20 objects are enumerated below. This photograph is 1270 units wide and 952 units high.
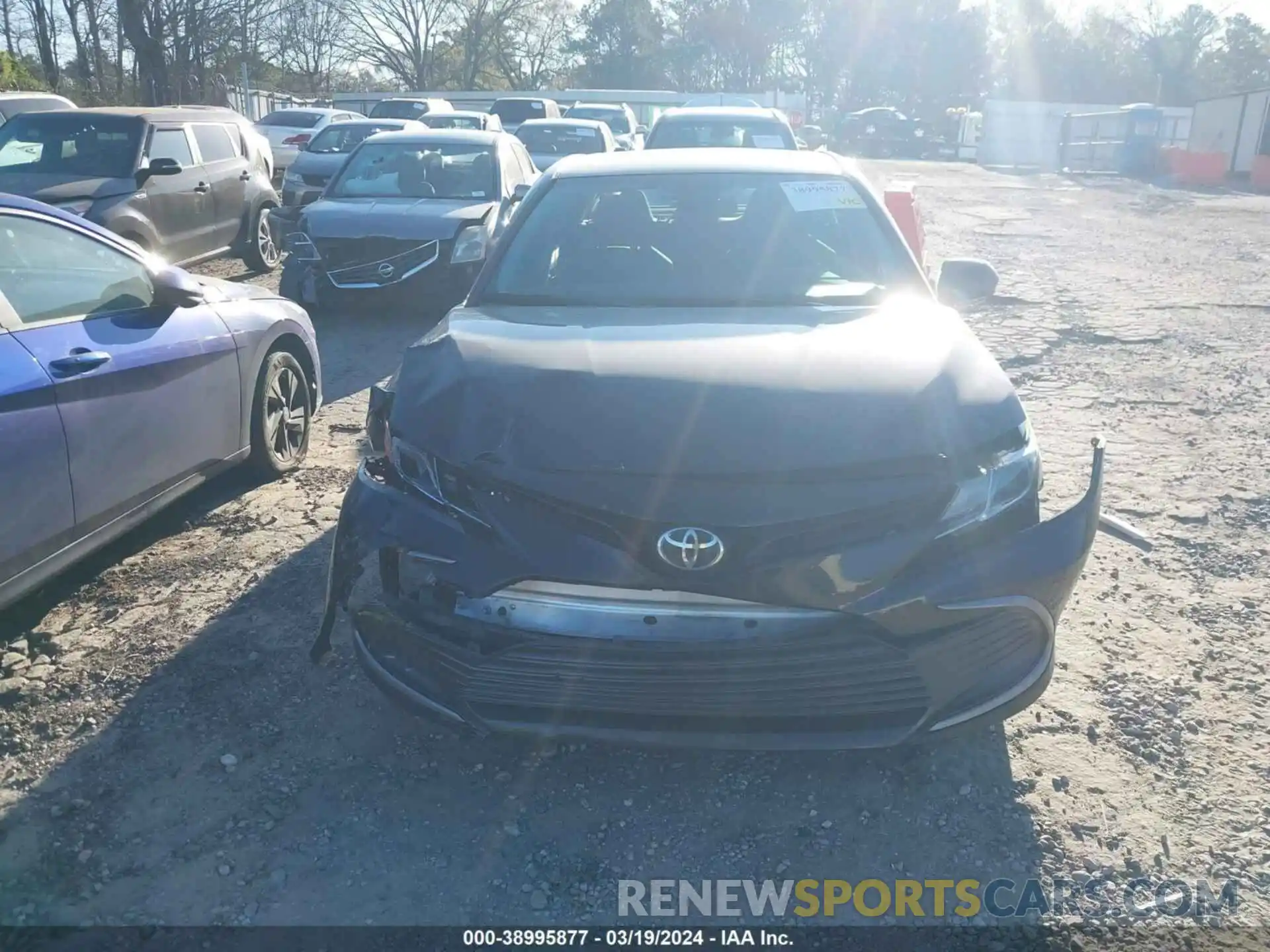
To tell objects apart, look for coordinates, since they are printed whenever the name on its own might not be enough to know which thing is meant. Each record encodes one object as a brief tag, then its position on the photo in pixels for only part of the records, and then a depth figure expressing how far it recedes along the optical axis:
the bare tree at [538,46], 60.66
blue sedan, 3.40
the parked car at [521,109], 23.66
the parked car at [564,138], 15.63
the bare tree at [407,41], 57.41
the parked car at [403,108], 23.61
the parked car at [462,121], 16.25
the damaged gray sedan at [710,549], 2.54
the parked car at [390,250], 8.59
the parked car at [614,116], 21.66
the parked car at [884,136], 45.62
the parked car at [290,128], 21.12
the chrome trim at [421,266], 8.58
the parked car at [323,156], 14.05
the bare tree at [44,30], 35.65
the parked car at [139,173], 8.92
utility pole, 34.22
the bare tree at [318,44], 50.78
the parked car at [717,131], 12.12
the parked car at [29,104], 11.88
